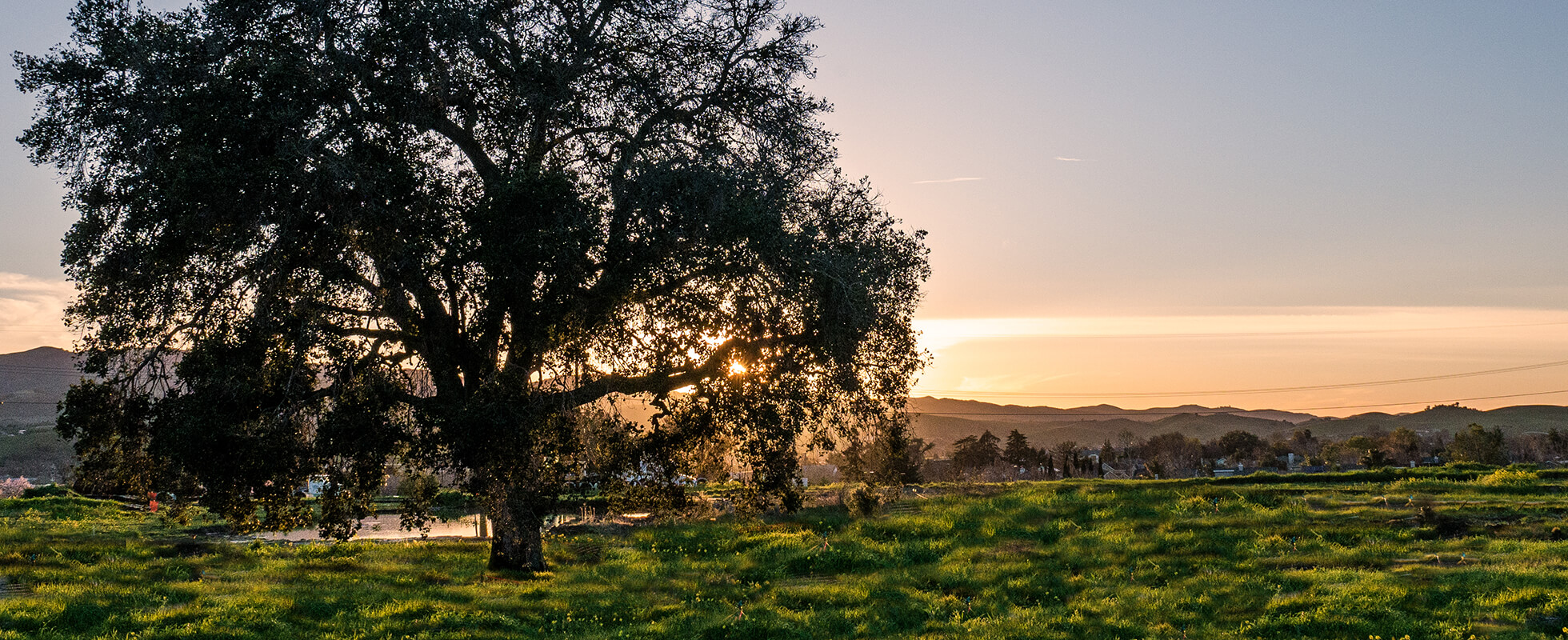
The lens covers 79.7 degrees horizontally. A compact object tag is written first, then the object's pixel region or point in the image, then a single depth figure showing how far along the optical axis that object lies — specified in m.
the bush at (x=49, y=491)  41.31
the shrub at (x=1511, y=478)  34.25
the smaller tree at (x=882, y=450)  22.92
